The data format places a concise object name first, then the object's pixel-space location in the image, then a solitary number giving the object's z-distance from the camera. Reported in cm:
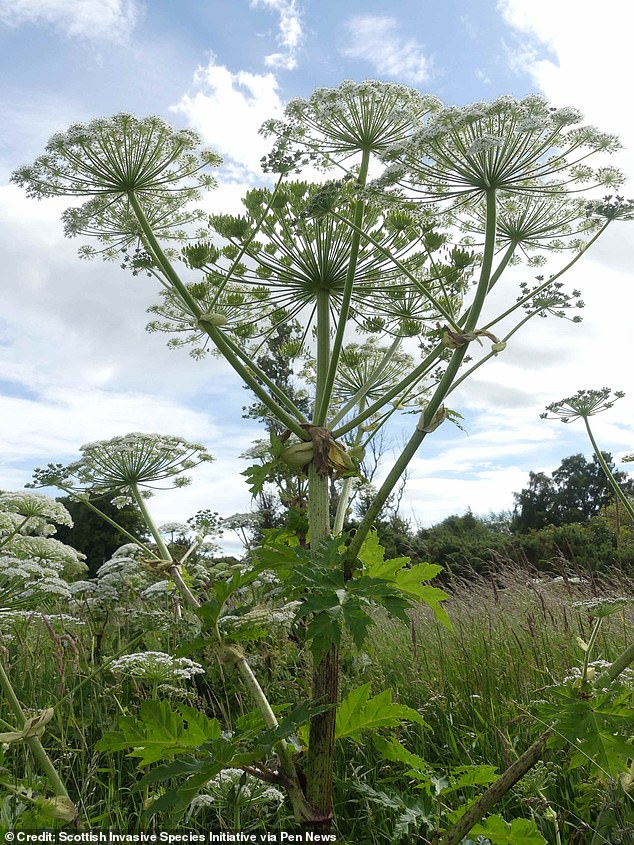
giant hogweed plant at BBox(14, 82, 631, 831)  328
